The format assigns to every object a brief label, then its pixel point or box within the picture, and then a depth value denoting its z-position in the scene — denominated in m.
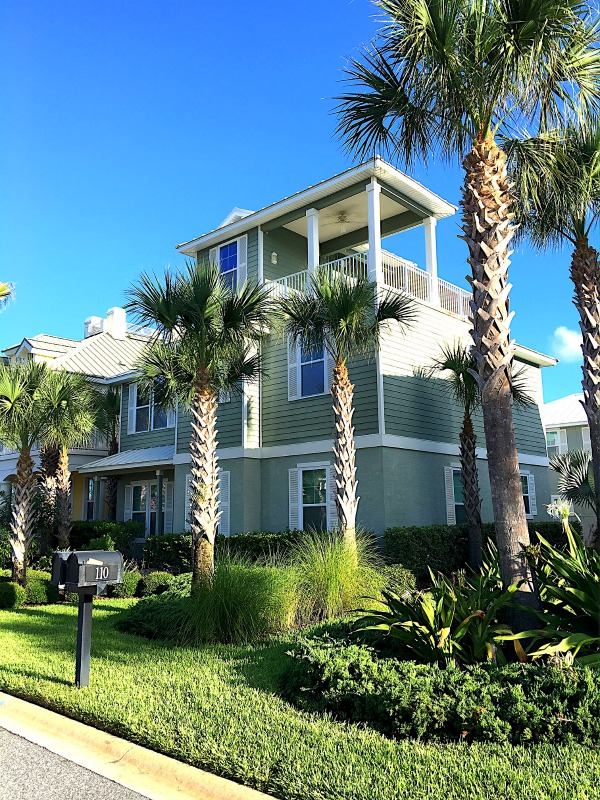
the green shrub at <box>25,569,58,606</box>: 12.99
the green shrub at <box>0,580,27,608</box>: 12.46
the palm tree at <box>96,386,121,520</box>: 24.66
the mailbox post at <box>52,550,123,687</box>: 6.25
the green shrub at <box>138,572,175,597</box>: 13.64
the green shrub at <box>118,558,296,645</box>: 8.50
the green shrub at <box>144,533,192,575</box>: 16.34
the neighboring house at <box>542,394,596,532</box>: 34.00
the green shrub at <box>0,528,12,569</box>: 17.28
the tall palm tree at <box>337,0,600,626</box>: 6.56
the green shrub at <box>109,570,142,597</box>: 13.50
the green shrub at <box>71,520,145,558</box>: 19.64
